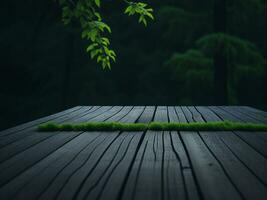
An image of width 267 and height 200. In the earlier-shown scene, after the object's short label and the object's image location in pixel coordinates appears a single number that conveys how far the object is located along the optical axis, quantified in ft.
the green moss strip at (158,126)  14.55
